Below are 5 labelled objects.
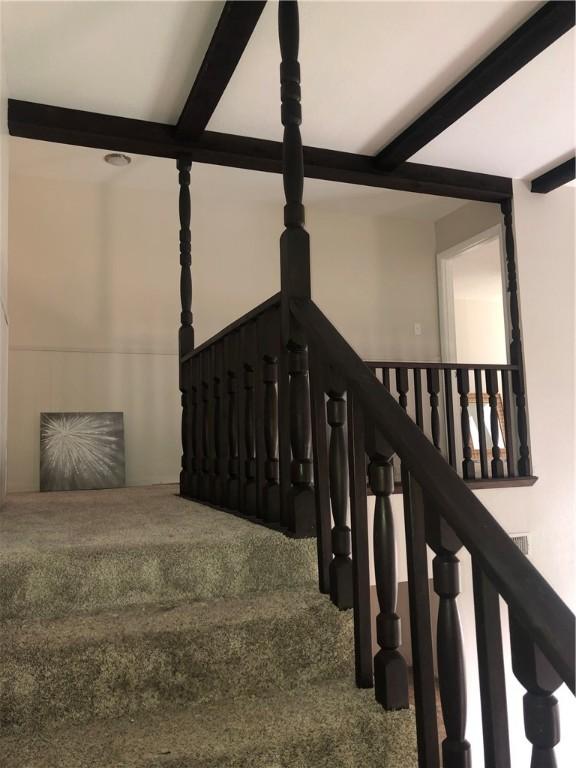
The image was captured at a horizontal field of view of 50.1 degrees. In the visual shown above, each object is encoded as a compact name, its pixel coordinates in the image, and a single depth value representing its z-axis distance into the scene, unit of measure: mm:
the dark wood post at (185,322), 3455
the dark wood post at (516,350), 4875
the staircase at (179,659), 1354
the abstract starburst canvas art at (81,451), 4512
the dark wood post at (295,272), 1977
